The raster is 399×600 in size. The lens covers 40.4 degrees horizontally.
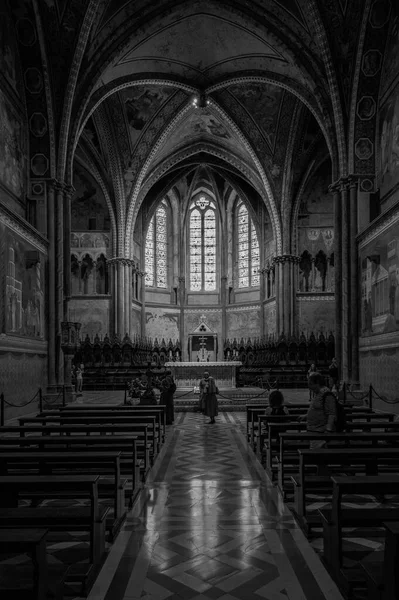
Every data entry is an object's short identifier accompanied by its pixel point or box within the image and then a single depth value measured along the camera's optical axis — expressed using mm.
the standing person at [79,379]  21598
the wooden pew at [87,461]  5520
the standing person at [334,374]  17531
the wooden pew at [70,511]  3814
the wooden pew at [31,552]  2713
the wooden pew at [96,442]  6719
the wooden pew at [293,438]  6738
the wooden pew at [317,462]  5422
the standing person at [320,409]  7004
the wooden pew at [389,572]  2572
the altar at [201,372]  25416
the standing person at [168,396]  14141
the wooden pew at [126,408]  10746
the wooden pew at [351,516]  3930
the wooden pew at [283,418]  9180
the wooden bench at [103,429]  7660
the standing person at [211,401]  14805
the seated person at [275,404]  9805
